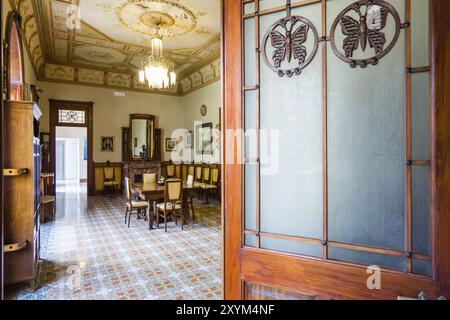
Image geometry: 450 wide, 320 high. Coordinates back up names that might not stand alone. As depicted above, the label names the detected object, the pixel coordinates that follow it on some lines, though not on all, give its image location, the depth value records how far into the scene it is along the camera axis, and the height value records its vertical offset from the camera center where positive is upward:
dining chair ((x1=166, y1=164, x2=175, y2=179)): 10.51 -0.50
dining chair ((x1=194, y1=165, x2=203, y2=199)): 8.93 -0.61
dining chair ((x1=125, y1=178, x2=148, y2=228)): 5.50 -0.93
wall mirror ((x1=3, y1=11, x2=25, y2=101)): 4.05 +1.64
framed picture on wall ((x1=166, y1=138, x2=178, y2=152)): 10.75 +0.56
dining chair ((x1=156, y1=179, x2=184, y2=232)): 5.15 -0.78
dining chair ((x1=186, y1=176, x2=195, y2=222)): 6.01 -0.80
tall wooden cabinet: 2.69 -0.32
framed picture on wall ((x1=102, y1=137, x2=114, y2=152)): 9.65 +0.53
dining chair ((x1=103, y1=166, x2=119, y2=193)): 9.48 -0.68
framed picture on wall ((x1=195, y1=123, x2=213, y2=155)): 8.77 +0.66
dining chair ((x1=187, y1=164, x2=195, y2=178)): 9.61 -0.42
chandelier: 5.71 +1.87
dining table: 5.27 -0.71
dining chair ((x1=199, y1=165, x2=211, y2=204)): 8.40 -0.65
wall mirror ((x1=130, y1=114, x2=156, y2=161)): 10.11 +0.81
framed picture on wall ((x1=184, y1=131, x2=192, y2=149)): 10.29 +0.69
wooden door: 1.17 +0.03
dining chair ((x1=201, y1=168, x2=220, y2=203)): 7.93 -0.78
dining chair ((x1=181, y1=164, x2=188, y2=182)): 10.22 -0.50
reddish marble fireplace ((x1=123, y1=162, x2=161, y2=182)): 9.25 -0.36
